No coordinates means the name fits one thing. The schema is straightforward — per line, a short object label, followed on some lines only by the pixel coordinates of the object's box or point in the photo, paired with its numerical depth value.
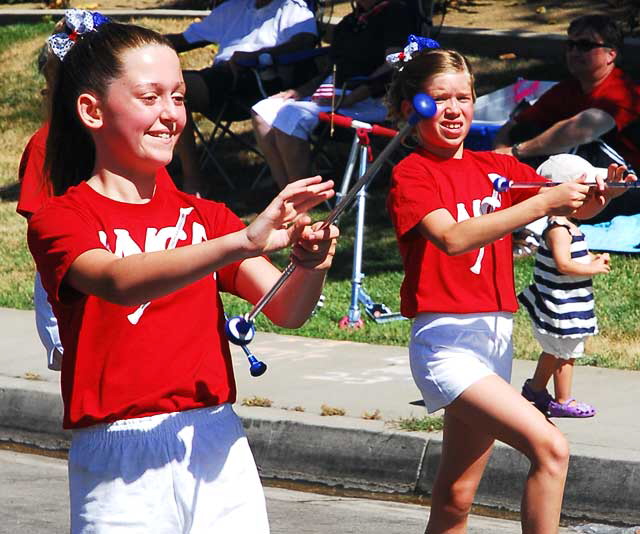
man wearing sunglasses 16.83
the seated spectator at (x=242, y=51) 21.19
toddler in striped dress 11.66
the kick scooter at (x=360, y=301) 15.68
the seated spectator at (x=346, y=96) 19.19
